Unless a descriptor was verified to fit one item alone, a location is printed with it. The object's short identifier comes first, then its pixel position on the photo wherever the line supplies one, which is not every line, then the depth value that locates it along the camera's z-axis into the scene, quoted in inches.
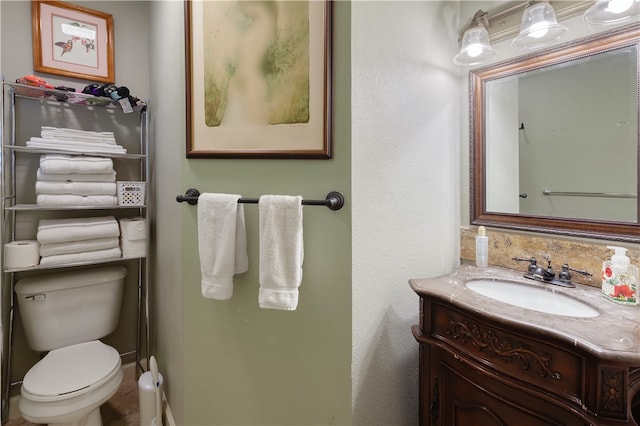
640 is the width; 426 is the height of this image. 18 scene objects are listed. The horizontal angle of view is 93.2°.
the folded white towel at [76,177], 60.7
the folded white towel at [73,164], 59.3
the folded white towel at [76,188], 60.1
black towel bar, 38.2
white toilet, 51.4
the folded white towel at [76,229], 60.4
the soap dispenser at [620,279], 35.2
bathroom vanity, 25.6
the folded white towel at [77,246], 61.1
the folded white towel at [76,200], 59.9
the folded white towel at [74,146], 60.5
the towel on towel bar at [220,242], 42.1
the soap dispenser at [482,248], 49.7
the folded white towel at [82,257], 61.0
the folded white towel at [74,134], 61.7
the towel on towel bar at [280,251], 38.7
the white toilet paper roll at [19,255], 58.0
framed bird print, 66.1
